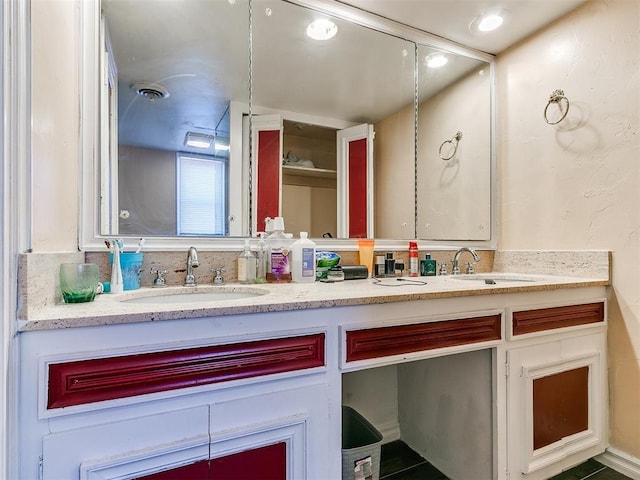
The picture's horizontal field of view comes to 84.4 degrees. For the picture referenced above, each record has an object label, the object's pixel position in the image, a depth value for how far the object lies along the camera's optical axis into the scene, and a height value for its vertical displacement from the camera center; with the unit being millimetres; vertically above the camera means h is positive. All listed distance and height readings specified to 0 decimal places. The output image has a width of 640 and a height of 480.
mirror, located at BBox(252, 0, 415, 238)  1575 +650
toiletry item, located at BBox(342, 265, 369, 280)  1528 -122
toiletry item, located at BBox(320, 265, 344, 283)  1487 -127
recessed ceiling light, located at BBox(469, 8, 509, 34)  1722 +1124
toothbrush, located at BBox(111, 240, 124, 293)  1119 -97
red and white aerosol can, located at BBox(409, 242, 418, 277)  1750 -79
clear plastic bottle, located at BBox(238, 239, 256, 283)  1379 -89
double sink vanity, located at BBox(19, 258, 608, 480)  703 -342
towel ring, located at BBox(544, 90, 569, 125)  1694 +706
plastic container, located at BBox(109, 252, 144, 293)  1181 -78
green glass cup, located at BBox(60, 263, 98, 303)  889 -96
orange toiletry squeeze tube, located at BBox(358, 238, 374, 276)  1672 -42
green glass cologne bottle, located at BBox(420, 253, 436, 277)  1778 -116
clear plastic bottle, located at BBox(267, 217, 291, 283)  1414 -75
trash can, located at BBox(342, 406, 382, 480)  1195 -748
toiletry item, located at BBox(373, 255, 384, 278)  1671 -109
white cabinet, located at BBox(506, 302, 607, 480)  1284 -590
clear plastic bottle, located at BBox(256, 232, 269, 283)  1431 -72
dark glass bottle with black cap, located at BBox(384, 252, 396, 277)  1670 -108
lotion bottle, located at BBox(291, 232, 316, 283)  1426 -72
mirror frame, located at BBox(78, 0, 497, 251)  1217 +316
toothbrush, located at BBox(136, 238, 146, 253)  1245 +0
